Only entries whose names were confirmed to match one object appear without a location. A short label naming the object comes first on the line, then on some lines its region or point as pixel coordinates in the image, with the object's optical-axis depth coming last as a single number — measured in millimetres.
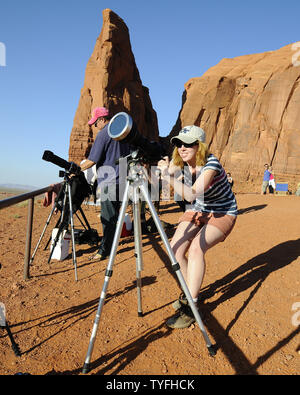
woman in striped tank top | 2457
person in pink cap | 4265
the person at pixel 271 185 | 18828
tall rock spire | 25734
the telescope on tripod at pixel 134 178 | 2037
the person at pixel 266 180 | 17531
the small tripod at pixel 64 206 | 4107
